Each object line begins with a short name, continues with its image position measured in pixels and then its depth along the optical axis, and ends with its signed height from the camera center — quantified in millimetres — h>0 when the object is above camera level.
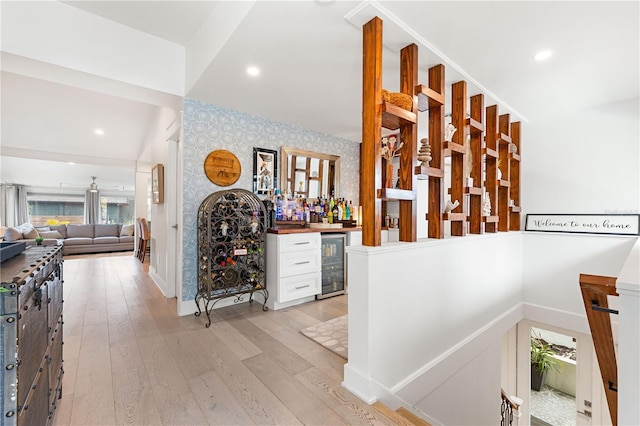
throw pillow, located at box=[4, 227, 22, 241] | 5718 -482
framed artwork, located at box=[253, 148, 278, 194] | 3396 +513
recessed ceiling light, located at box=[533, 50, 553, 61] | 2114 +1230
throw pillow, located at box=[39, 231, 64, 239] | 7412 -628
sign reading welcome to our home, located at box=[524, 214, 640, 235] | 2926 -149
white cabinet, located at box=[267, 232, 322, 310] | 3006 -658
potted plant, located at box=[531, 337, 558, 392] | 4211 -2320
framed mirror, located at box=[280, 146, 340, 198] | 3707 +550
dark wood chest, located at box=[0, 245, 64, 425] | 811 -452
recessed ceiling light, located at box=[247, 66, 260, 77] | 2303 +1206
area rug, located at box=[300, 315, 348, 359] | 2158 -1086
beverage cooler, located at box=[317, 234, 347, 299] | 3469 -712
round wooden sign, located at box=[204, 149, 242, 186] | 3010 +497
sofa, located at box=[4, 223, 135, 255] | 7230 -727
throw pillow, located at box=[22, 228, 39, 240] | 6236 -522
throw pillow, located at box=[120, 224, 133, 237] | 8297 -623
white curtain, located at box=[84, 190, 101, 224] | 10297 +120
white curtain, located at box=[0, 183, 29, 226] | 8812 +206
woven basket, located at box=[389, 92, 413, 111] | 1771 +729
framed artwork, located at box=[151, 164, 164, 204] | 3893 +407
